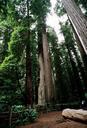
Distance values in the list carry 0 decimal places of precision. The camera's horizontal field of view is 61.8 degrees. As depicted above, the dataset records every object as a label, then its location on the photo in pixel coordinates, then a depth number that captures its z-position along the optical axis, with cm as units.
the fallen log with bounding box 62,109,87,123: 374
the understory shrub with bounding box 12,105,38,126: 489
